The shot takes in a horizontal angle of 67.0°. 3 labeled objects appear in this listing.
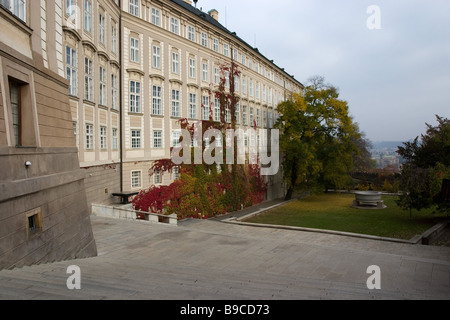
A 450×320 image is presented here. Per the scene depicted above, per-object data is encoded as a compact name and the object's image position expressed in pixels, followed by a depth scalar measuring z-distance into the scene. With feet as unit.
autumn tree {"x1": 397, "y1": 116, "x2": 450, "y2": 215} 66.90
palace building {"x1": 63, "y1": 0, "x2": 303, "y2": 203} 60.54
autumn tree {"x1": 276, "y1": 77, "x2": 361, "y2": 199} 125.18
